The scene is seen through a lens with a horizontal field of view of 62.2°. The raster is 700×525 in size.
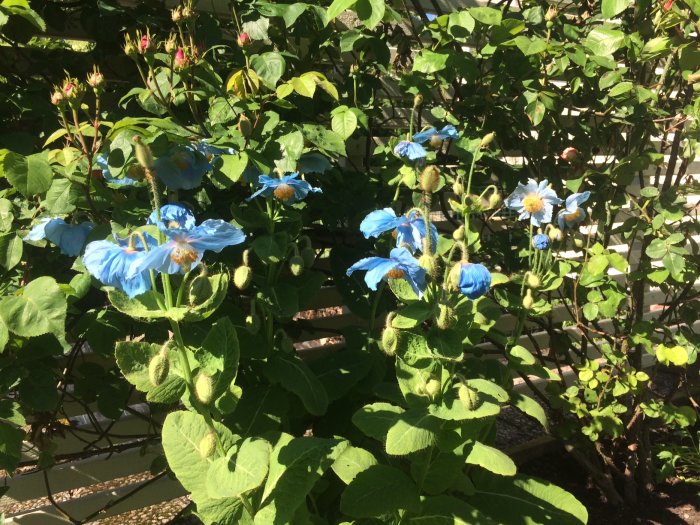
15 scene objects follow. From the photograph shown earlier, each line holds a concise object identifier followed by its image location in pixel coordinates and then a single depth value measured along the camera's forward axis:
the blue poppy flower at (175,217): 1.17
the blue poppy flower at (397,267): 1.26
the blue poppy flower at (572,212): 1.75
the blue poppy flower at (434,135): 1.75
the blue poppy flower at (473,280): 1.22
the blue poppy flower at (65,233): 1.40
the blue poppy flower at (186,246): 1.00
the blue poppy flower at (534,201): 1.72
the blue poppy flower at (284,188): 1.46
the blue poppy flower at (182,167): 1.34
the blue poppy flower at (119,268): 1.05
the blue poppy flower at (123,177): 1.27
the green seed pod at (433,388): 1.34
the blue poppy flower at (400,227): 1.37
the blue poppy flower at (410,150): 1.63
